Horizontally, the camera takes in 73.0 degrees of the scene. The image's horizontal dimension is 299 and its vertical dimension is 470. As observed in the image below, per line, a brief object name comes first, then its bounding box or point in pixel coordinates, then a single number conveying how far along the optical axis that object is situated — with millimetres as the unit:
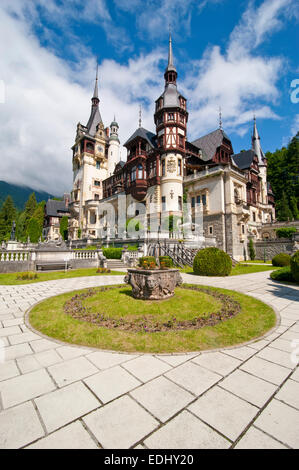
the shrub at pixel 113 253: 23359
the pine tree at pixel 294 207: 45956
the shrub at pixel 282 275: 12076
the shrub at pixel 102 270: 15914
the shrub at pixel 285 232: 31906
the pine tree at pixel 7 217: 60175
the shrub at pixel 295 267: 11203
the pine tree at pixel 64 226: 55469
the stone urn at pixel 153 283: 6780
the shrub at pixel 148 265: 7366
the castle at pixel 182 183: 31078
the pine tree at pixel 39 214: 65494
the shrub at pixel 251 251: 32219
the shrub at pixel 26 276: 12508
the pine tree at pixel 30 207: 69625
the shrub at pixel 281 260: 21464
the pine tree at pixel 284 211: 43344
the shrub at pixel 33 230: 55809
